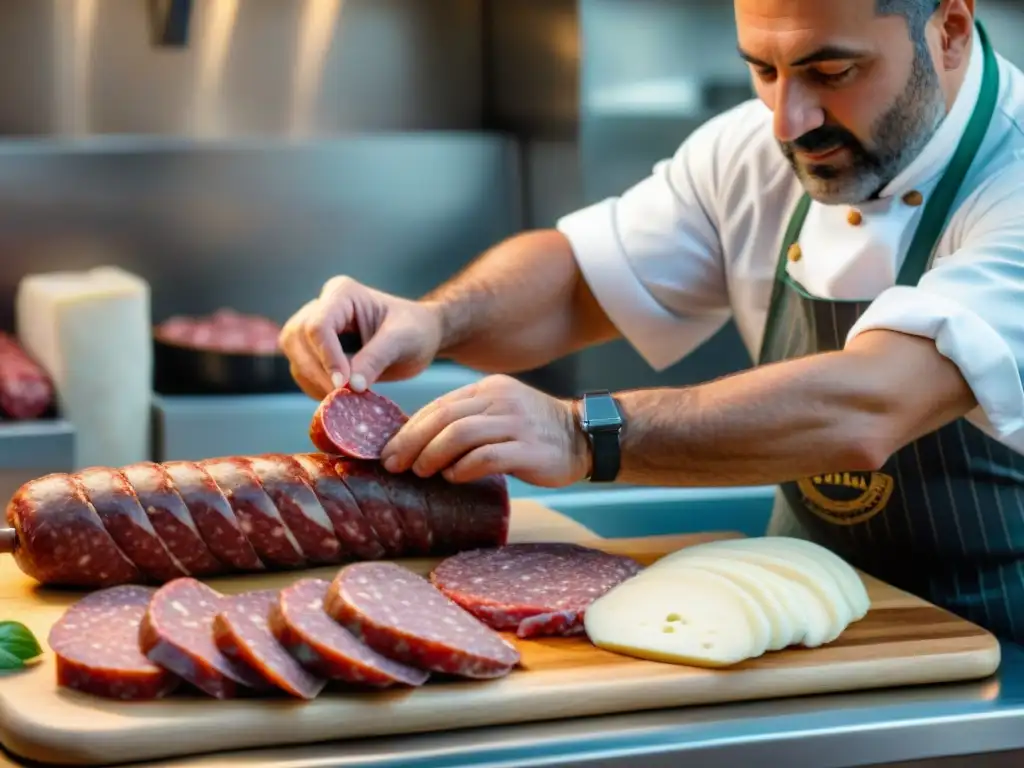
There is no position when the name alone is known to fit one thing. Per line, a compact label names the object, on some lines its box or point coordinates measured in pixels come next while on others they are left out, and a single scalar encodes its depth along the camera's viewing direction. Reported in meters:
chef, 1.80
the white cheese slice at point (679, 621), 1.60
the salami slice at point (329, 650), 1.49
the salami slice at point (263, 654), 1.46
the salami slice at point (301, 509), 1.94
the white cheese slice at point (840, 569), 1.78
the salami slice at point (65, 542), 1.82
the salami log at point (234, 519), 1.84
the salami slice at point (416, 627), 1.52
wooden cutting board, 1.40
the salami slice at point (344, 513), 1.96
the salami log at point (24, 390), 3.09
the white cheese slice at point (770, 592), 1.65
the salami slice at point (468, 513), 2.01
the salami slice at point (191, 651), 1.46
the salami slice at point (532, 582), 1.70
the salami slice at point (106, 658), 1.46
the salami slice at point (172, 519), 1.88
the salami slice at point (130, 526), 1.86
